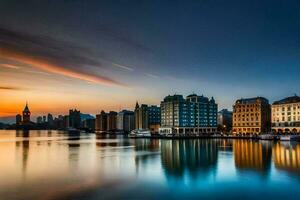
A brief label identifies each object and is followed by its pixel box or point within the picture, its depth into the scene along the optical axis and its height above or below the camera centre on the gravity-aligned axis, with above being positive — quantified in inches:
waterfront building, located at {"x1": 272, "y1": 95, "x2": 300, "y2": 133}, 3561.3 -39.3
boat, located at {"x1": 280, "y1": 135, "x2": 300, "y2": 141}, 2953.0 -315.2
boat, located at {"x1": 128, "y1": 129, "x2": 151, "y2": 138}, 4693.2 -413.7
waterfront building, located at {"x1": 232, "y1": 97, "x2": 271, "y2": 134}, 4044.7 -57.9
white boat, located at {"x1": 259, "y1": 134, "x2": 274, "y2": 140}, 3161.9 -333.3
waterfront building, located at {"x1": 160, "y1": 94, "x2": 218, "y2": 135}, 4794.3 -39.7
